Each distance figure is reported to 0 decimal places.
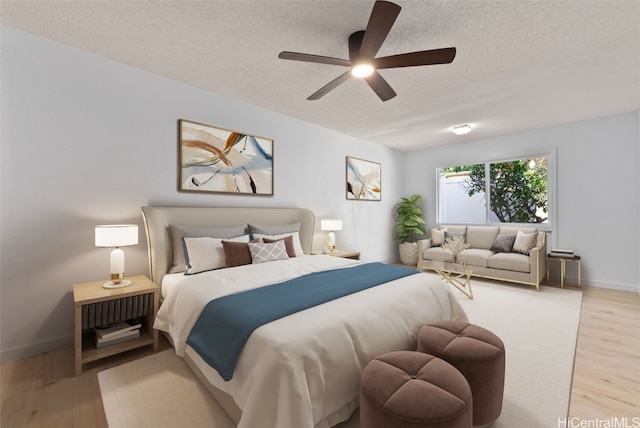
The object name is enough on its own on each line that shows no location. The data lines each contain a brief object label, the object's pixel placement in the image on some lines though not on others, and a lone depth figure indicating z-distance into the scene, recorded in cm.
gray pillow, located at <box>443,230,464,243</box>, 547
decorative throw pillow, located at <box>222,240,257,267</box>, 285
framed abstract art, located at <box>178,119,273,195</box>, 324
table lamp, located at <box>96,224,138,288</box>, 231
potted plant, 603
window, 505
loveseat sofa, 431
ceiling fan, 173
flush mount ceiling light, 468
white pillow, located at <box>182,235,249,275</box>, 273
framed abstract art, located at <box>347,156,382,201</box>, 537
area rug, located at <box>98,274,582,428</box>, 168
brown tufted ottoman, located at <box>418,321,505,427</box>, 155
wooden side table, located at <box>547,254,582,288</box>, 435
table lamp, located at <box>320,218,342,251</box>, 458
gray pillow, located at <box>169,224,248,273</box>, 287
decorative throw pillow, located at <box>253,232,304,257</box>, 337
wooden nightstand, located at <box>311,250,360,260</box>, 440
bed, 130
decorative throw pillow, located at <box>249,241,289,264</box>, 297
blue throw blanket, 153
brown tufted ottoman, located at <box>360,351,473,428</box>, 116
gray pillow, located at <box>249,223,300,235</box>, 353
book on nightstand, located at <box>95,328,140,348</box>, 229
